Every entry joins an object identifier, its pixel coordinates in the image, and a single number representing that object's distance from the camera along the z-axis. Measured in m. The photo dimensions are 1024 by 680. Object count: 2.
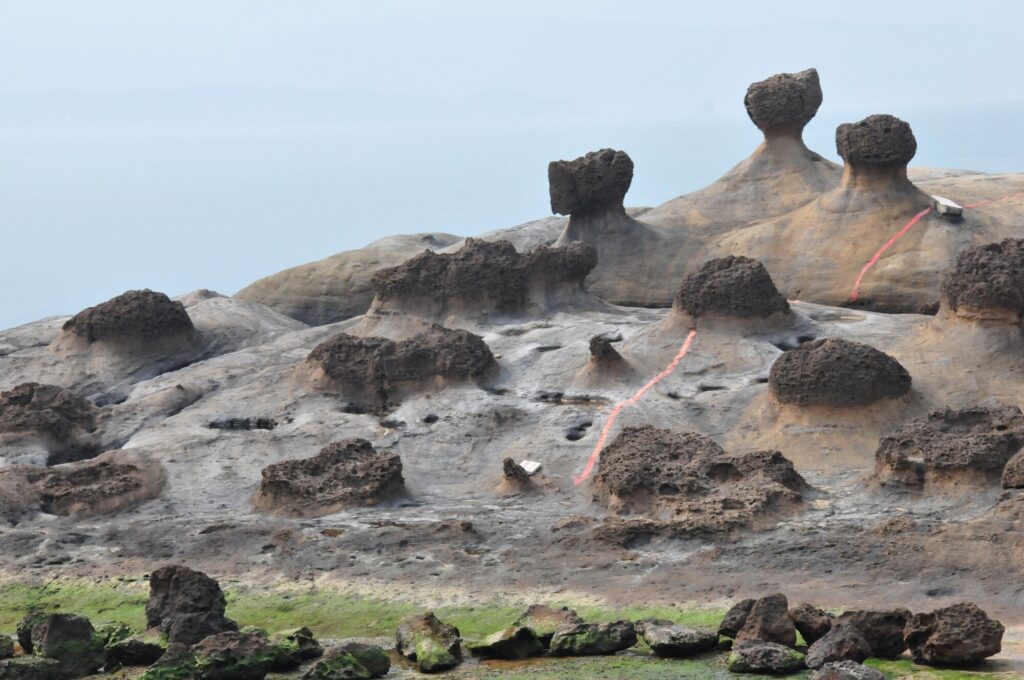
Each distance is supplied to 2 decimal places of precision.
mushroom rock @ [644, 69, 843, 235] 35.06
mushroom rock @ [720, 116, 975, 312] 29.70
